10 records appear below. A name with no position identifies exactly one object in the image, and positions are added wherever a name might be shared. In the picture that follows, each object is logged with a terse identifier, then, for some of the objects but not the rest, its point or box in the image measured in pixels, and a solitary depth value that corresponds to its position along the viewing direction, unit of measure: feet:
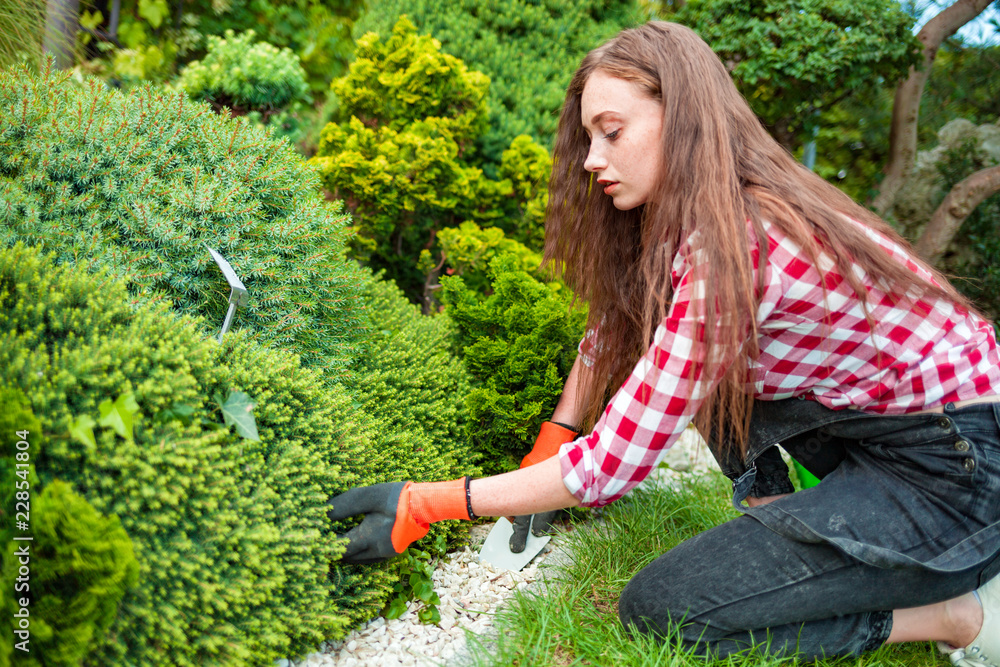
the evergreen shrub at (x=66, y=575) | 3.79
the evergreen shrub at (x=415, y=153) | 9.98
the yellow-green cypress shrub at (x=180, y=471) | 4.21
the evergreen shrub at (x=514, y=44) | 12.12
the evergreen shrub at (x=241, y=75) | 11.70
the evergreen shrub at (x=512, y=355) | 7.60
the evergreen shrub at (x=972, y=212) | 14.82
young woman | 4.73
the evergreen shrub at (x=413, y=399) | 6.57
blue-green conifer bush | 5.71
